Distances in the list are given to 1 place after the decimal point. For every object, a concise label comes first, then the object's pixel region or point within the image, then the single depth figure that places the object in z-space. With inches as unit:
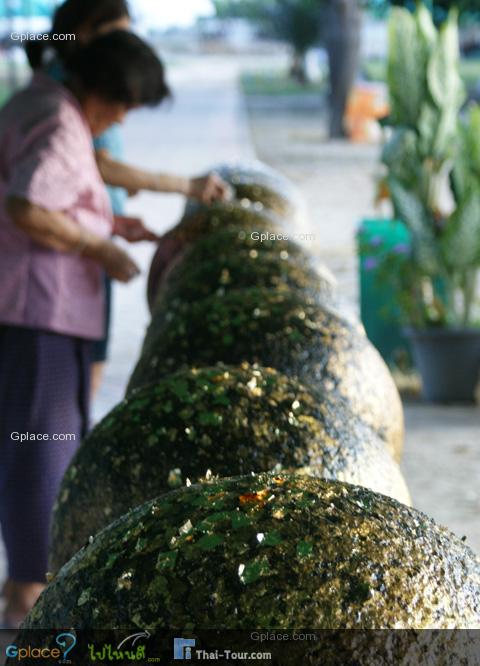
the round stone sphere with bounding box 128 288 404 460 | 132.1
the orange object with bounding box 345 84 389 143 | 920.9
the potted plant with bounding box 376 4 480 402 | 281.7
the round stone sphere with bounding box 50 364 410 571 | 102.1
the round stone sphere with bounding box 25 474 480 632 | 68.7
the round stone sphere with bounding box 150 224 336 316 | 159.2
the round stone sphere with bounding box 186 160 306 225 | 239.0
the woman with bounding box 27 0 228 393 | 174.4
